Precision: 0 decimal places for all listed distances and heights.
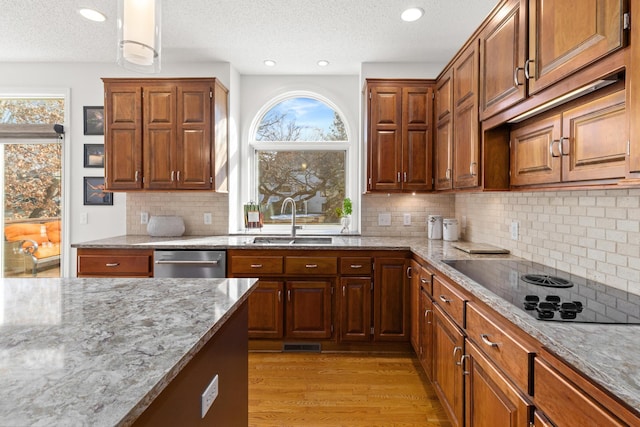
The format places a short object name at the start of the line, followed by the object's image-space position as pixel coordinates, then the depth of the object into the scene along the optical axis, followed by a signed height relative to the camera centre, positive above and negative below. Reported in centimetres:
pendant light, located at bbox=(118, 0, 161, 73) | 151 +78
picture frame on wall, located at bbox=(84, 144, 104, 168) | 371 +55
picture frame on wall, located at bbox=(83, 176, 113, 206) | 372 +16
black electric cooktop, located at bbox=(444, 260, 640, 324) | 119 -34
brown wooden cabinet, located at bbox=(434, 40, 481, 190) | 232 +65
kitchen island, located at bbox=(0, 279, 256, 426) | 64 -35
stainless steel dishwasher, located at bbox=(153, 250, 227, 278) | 299 -48
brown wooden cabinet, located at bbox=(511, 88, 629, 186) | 126 +30
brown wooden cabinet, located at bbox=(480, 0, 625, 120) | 120 +71
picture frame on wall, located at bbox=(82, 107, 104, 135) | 369 +93
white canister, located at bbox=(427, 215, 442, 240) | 338 -16
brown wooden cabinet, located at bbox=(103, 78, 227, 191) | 330 +69
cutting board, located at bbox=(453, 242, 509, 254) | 252 -28
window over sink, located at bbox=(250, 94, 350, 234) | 399 +59
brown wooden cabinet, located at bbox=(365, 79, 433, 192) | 328 +72
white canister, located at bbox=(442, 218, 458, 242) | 328 -18
